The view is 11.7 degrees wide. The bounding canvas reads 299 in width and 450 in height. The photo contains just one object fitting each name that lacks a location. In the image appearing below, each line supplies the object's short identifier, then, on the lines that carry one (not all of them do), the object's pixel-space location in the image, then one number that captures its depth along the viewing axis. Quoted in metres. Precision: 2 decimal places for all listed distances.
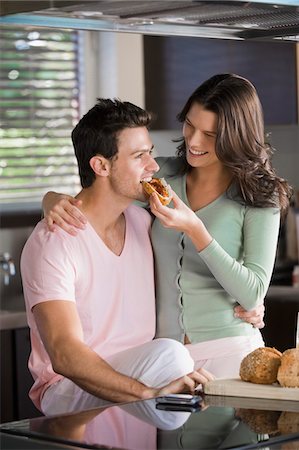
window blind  7.00
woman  3.98
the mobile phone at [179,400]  3.10
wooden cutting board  3.15
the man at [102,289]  3.68
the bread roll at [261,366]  3.22
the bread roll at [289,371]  3.13
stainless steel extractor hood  2.76
